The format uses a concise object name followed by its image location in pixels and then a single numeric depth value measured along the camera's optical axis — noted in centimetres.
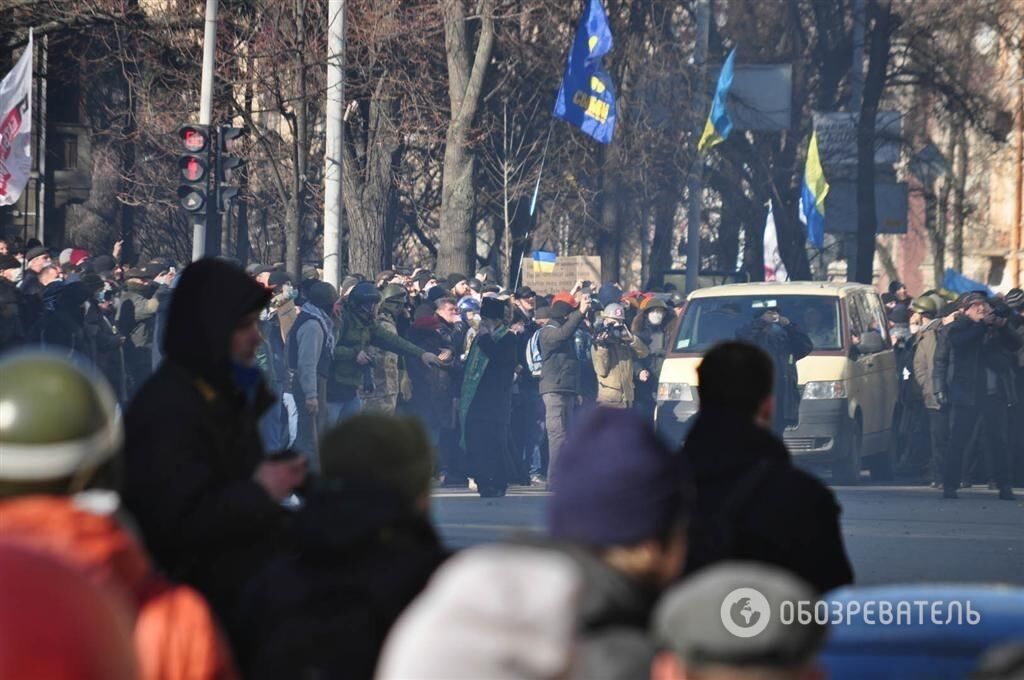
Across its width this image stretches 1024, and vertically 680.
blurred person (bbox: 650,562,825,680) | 245
